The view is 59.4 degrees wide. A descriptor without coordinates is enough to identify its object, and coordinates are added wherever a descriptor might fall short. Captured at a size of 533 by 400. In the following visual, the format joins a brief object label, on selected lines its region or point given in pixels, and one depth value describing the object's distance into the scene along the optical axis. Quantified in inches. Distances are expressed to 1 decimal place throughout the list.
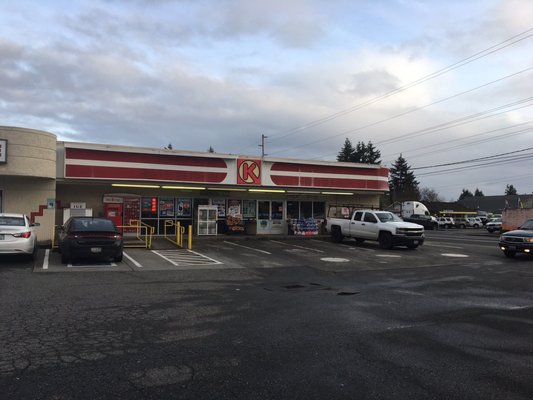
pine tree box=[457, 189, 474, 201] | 6030.0
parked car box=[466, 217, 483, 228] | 2702.5
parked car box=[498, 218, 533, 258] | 722.8
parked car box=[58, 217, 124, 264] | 547.2
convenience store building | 773.9
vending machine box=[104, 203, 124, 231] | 928.9
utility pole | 2400.3
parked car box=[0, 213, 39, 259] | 534.0
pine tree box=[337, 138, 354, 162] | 3609.7
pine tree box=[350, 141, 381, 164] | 3597.4
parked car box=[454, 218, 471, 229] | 2640.3
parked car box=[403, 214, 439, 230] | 2192.4
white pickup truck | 848.9
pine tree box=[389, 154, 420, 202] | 3961.6
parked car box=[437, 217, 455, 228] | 2508.6
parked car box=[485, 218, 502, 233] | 1847.3
